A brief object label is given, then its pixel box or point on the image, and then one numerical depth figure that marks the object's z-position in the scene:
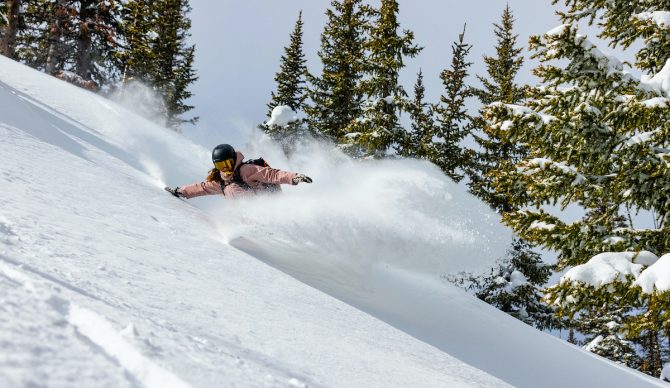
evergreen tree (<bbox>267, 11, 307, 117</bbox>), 28.30
